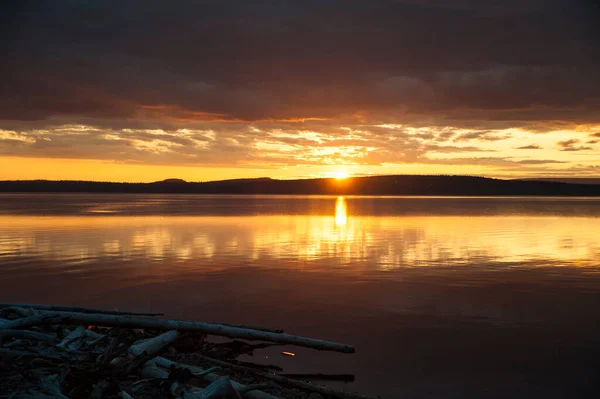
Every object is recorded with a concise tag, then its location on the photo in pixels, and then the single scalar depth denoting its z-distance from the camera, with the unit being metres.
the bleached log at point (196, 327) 9.37
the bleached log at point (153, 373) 8.06
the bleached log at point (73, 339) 9.03
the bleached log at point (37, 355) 7.86
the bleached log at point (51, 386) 6.69
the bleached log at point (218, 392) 7.08
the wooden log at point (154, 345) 8.41
